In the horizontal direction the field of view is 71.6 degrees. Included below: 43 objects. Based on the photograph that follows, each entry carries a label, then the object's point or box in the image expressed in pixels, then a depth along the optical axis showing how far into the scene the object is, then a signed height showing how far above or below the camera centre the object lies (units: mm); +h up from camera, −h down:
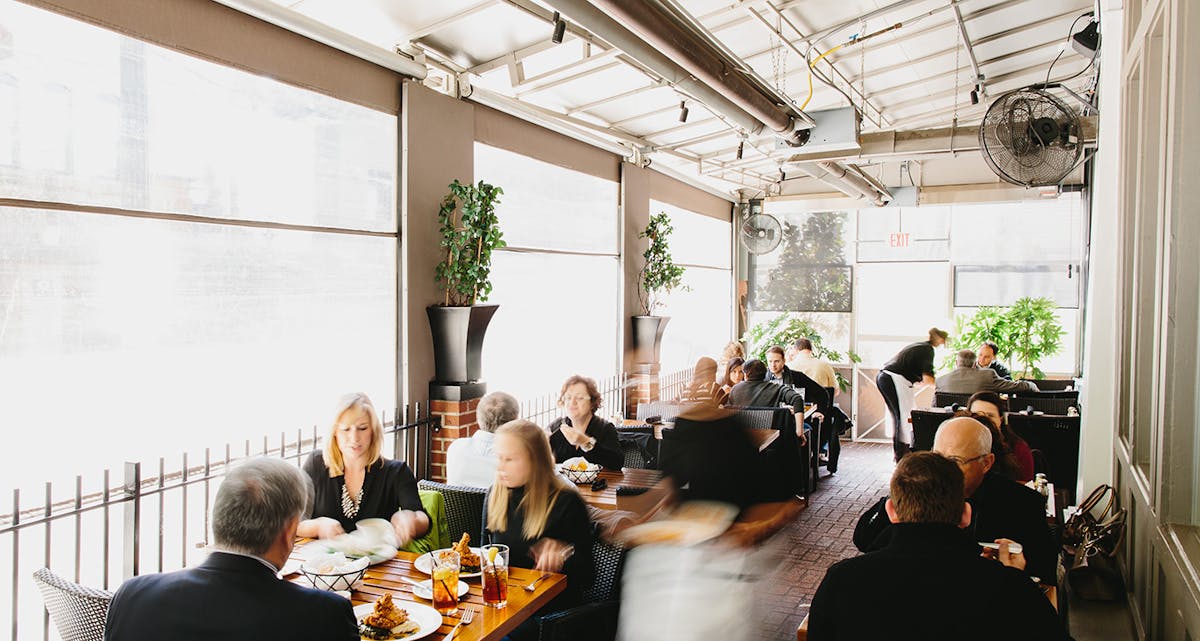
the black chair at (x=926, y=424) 6023 -843
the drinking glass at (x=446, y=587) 2604 -881
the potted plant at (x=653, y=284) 8250 +241
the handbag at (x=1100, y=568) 3051 -955
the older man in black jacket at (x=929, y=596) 1885 -668
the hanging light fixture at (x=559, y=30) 4445 +1493
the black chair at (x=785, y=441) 6637 -1067
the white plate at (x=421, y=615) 2422 -938
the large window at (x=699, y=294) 9562 +177
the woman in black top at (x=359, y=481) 3430 -735
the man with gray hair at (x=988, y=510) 3033 -756
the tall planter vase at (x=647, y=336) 8211 -285
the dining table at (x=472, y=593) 2500 -955
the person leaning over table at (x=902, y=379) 8344 -708
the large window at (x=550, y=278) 6152 +237
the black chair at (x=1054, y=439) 6207 -971
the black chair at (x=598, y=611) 2688 -1039
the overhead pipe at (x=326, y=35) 3916 +1395
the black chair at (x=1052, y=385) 8844 -798
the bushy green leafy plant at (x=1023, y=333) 9734 -267
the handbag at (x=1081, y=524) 3260 -843
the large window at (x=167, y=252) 3176 +238
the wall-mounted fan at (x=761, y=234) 9836 +888
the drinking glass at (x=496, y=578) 2623 -860
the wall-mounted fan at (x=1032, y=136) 4070 +862
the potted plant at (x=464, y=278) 5094 +172
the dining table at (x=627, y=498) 3613 -925
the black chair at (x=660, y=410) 6855 -869
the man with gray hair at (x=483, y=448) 4051 -695
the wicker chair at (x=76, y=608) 2229 -825
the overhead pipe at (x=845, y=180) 7617 +1290
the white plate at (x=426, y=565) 2885 -907
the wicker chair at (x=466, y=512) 3598 -894
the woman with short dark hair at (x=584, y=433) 4797 -739
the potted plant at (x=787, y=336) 11219 -388
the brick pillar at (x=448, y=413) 5207 -678
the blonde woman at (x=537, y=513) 3062 -784
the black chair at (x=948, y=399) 7363 -794
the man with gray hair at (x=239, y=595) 1853 -662
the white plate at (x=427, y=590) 2707 -936
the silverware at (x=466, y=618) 2458 -950
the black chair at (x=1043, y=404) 6977 -799
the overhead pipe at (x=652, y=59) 3486 +1231
